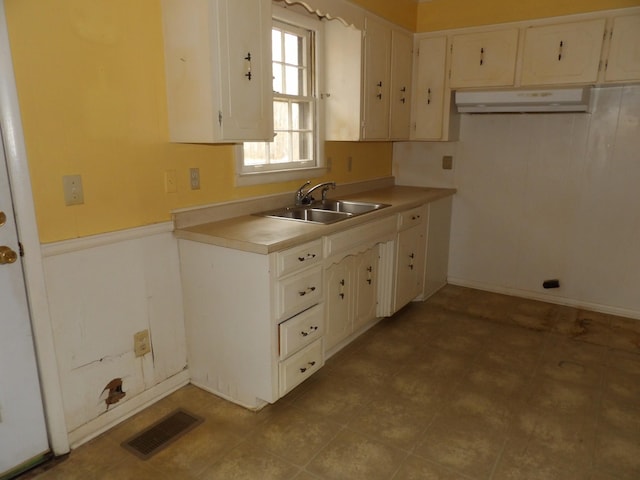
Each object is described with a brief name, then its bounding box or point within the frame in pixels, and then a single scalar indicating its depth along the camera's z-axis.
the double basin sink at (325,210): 2.78
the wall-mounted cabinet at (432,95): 3.61
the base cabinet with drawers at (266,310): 2.11
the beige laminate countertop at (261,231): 2.05
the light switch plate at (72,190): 1.85
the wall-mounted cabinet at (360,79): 3.09
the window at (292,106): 2.83
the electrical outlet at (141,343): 2.21
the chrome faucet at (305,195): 2.96
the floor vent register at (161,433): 1.99
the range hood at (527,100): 3.08
